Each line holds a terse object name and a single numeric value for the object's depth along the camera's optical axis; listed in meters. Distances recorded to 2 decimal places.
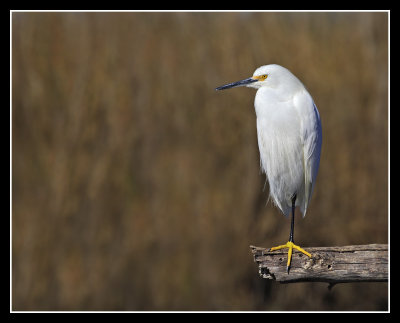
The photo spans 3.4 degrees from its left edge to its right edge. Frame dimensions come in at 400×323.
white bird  12.92
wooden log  12.79
